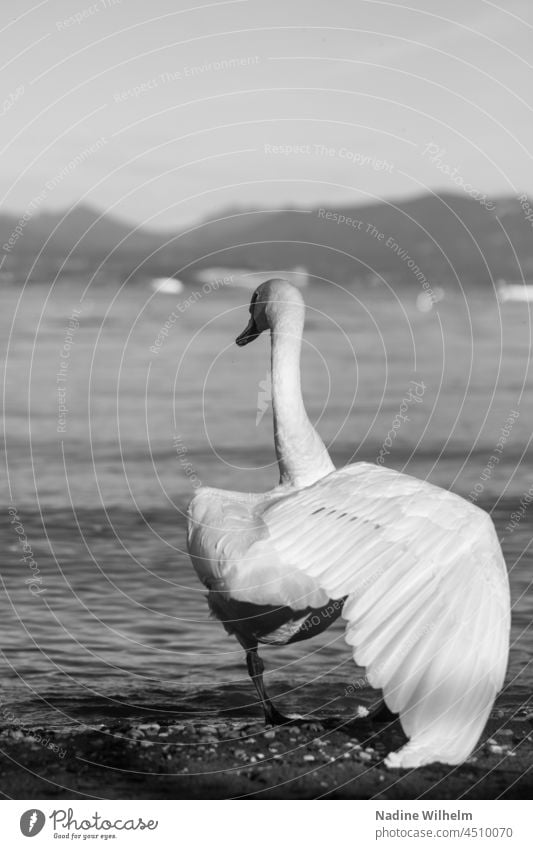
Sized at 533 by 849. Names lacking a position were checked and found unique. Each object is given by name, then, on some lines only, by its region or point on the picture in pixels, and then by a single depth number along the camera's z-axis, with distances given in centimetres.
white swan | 485
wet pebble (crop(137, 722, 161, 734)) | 570
